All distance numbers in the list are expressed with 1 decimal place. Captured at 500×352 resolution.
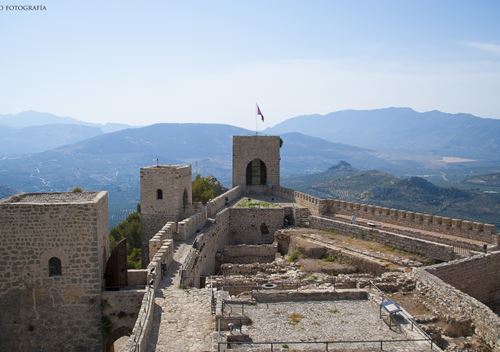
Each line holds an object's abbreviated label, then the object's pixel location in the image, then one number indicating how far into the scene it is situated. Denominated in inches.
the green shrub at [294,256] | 900.6
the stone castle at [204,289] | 497.4
